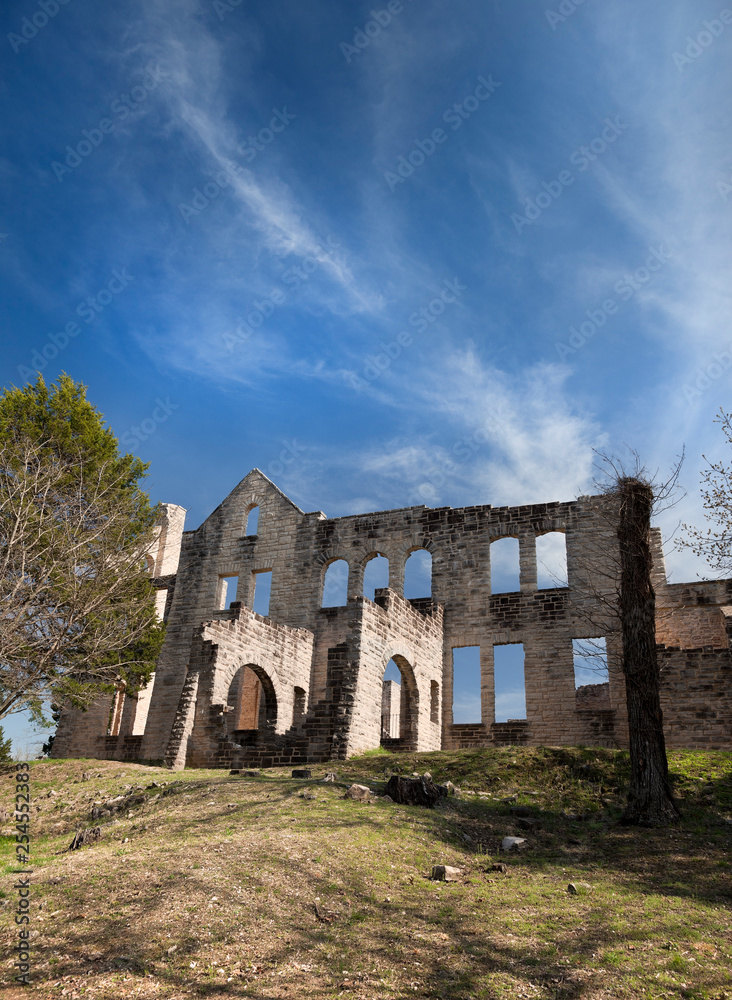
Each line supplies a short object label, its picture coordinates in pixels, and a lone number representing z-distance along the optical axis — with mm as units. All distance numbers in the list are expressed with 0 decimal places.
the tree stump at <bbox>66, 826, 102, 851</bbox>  8359
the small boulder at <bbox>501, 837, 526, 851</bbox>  8734
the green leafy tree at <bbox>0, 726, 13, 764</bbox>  16969
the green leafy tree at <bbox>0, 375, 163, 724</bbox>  12633
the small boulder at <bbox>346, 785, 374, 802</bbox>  9883
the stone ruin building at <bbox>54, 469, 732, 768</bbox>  16250
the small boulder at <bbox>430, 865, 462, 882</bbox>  7168
